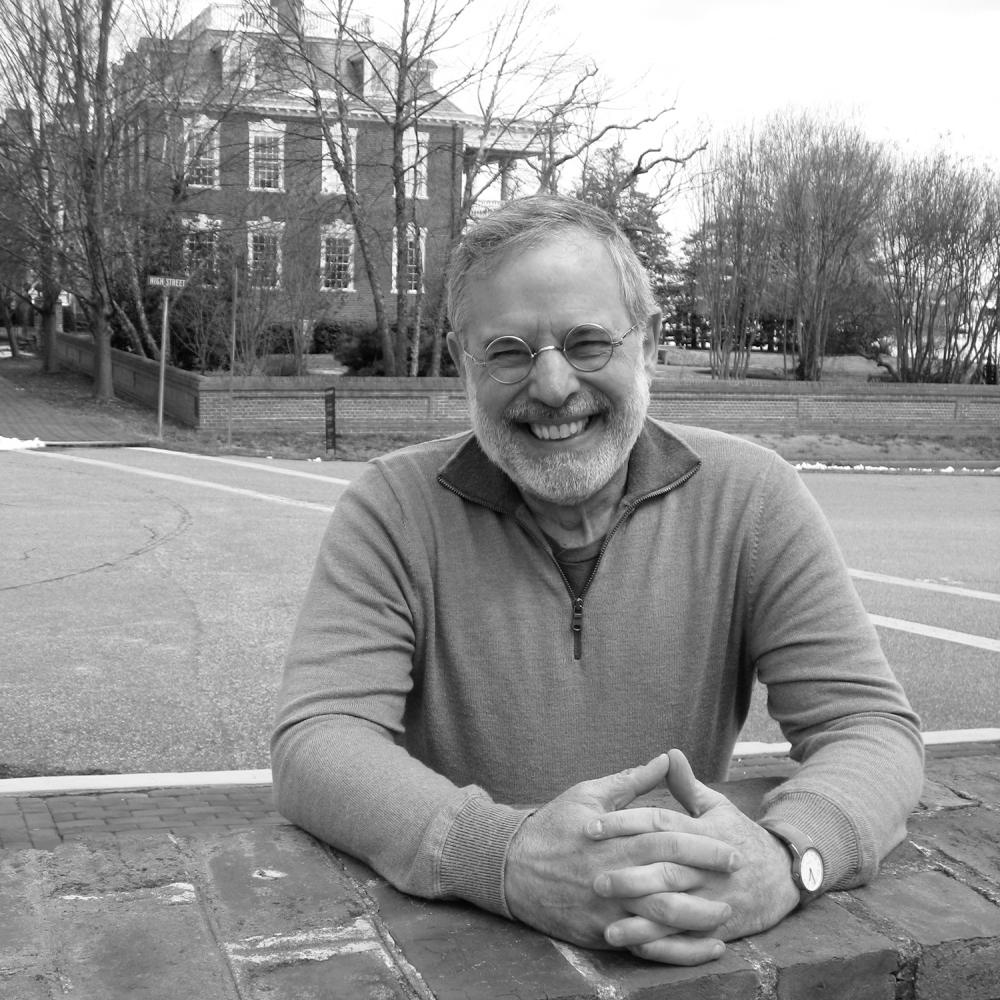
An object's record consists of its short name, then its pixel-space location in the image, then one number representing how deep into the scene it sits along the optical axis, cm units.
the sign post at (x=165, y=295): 2212
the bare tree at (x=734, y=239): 3466
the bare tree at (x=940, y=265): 3434
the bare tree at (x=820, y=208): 3362
